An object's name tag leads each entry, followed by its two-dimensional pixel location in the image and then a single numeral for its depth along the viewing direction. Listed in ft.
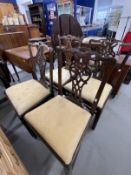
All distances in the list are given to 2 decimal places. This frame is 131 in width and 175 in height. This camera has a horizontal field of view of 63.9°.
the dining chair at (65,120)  2.29
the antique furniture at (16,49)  4.91
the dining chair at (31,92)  3.48
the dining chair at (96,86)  2.22
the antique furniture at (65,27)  7.35
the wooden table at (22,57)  4.69
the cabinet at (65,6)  15.37
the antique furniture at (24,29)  8.52
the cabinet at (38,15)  15.53
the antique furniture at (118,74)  4.99
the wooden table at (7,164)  1.55
